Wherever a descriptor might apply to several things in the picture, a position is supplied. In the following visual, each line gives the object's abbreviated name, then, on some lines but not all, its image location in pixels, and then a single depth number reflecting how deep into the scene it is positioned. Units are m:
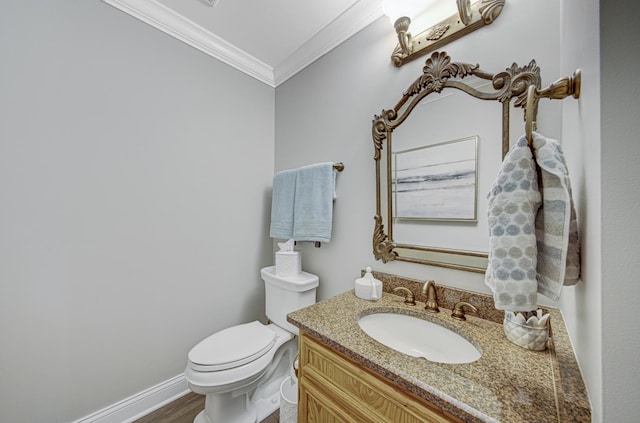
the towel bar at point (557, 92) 0.48
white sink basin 0.85
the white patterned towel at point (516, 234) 0.50
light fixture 0.94
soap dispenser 1.11
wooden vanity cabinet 0.62
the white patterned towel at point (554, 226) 0.47
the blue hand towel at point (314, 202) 1.46
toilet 1.15
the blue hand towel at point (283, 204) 1.67
